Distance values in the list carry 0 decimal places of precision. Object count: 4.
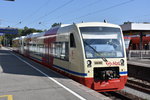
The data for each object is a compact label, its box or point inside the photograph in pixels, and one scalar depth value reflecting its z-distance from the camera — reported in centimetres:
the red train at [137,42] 4864
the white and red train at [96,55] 879
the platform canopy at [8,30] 6726
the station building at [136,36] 2825
